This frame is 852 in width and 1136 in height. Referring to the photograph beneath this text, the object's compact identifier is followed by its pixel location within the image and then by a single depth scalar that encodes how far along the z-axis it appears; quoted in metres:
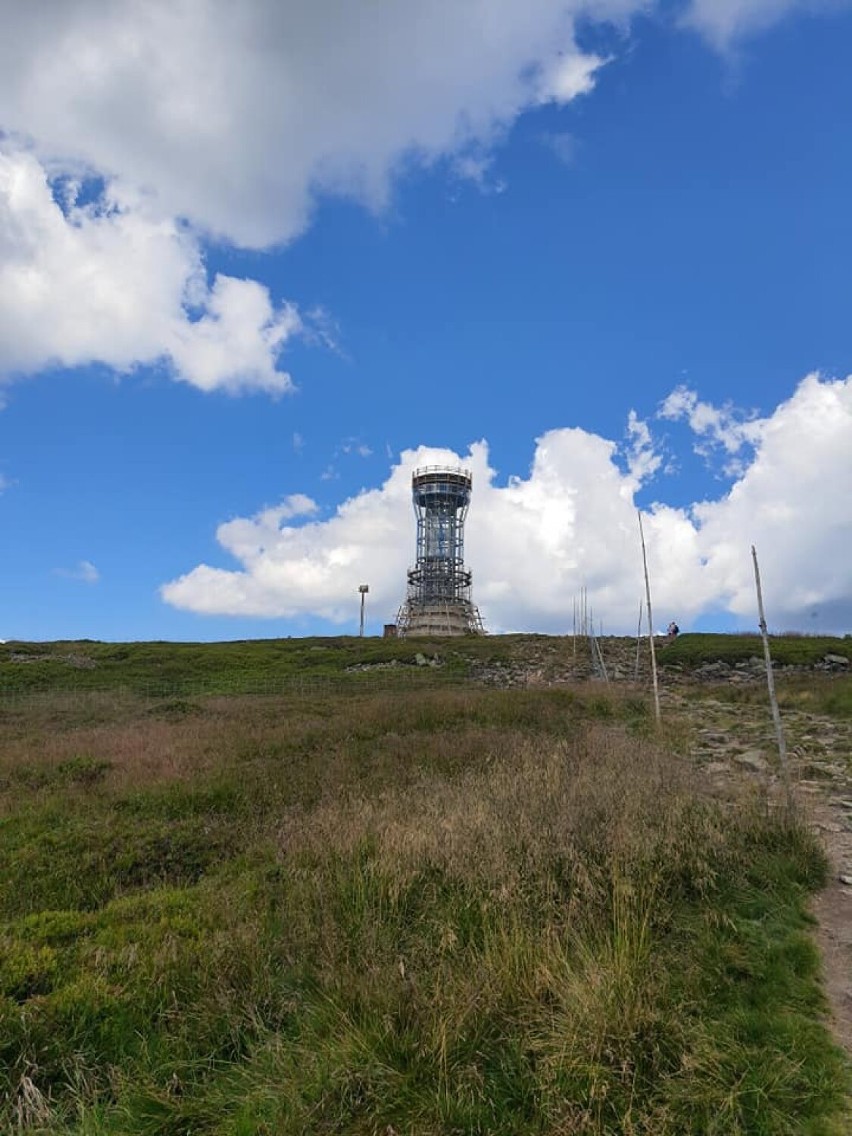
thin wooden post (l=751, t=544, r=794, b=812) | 10.96
